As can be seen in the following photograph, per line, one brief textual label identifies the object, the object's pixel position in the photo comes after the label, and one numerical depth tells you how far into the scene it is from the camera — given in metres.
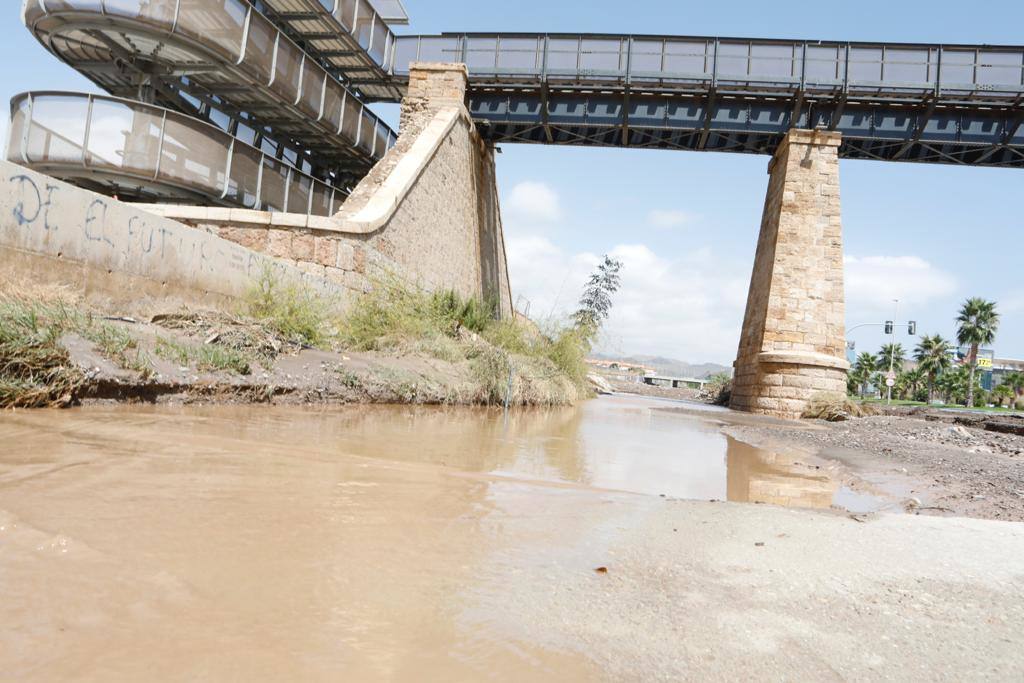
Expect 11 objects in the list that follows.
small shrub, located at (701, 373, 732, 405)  24.32
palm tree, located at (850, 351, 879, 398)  79.31
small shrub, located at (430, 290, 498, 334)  10.11
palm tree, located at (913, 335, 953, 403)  65.88
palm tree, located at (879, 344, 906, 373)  71.30
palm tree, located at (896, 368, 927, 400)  71.31
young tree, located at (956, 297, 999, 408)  57.44
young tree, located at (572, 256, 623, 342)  34.38
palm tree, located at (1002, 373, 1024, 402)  66.44
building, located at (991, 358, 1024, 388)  107.66
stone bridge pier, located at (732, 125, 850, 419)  15.73
